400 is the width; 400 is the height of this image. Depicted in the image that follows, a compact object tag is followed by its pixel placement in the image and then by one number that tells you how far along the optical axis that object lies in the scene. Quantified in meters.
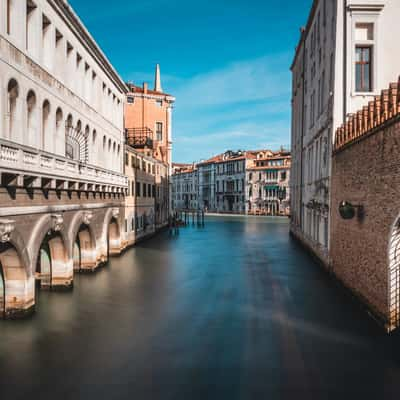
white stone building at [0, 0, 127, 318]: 12.11
